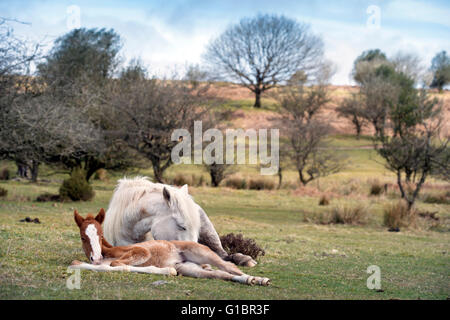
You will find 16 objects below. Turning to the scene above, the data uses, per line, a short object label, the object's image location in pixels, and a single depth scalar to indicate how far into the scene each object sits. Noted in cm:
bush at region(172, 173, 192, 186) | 2814
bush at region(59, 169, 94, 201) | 1947
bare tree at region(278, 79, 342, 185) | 3216
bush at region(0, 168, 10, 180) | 2929
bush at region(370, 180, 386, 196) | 2694
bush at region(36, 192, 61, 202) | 1892
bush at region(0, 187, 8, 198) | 1941
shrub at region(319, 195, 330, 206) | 2289
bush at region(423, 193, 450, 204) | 2525
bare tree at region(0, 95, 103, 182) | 1384
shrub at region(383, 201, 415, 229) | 1753
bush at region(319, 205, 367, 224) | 1814
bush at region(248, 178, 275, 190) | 2980
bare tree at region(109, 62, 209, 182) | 2364
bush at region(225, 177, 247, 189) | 3019
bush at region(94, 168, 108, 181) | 3137
